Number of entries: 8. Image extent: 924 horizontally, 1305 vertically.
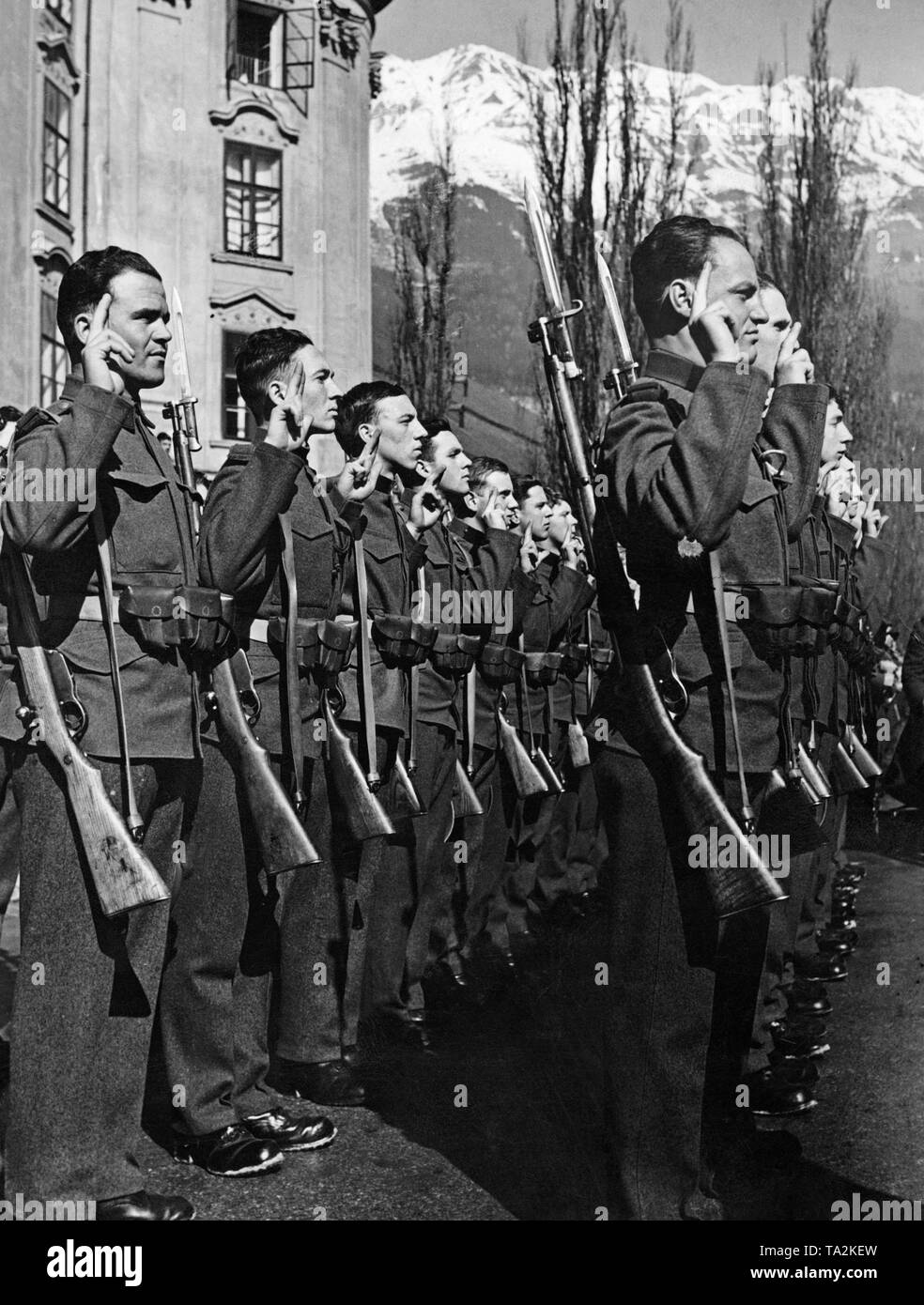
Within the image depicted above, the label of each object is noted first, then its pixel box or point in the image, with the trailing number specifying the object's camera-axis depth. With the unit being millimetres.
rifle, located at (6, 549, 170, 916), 3277
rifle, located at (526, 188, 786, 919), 2982
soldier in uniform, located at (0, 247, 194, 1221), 3309
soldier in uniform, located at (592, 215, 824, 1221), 2916
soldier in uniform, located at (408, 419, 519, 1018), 5629
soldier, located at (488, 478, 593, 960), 7098
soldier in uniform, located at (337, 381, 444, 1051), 5012
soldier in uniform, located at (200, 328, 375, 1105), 4254
